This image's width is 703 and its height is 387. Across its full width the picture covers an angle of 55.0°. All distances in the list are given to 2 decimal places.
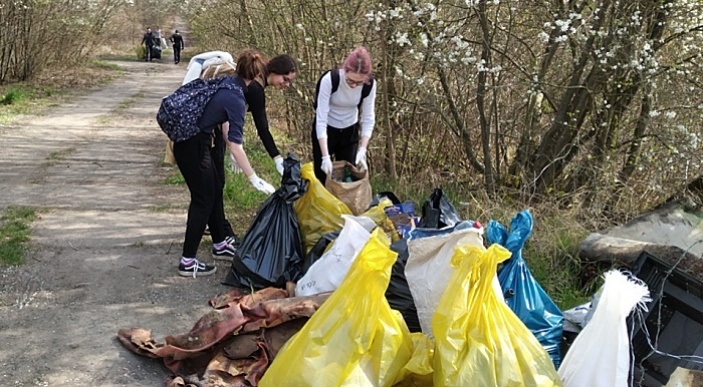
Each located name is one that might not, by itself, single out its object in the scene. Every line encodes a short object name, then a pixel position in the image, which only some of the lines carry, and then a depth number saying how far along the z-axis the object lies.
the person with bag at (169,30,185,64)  27.52
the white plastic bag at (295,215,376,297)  3.61
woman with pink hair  4.59
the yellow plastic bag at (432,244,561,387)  2.55
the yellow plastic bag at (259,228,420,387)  2.58
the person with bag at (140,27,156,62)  28.08
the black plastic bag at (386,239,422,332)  3.30
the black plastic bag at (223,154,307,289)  4.18
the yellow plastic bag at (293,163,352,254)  4.43
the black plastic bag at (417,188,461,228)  3.94
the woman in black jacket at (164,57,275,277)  4.06
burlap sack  4.63
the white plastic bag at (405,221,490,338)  3.00
